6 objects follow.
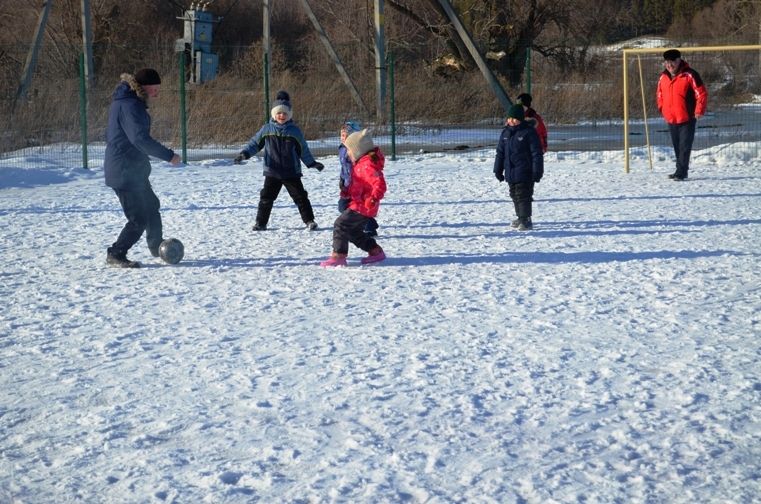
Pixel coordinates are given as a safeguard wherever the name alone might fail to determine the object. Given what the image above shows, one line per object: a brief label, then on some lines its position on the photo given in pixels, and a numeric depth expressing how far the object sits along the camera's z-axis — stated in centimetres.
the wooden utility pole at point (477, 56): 2216
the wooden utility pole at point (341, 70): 2247
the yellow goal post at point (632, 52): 1500
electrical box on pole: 2417
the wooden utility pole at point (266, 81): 1930
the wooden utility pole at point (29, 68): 1952
